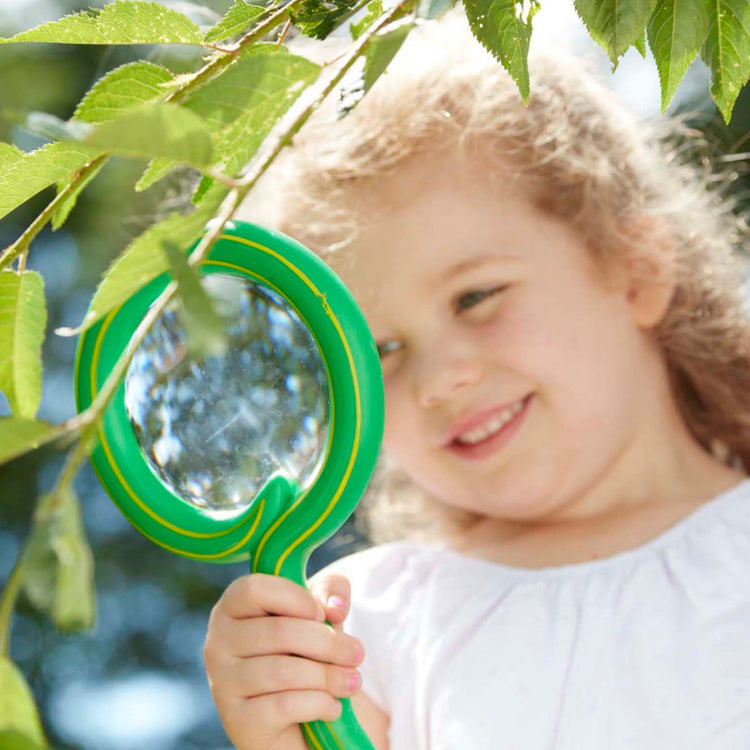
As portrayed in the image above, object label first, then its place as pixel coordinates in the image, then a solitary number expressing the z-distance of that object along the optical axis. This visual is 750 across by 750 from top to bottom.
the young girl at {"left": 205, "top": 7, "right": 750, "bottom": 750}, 0.96
